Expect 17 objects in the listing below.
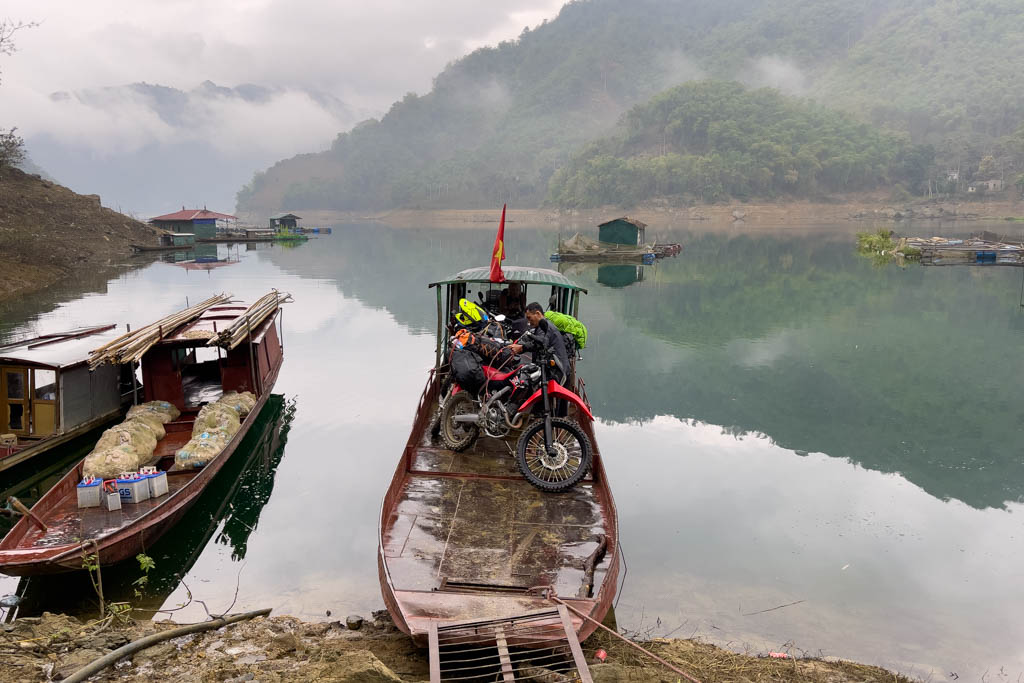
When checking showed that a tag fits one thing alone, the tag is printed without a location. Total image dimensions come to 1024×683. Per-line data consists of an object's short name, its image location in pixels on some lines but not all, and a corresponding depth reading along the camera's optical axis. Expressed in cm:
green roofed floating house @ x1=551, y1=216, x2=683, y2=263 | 5241
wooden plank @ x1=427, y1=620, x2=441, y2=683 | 559
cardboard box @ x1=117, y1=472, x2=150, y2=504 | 967
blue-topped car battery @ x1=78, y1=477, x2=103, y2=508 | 946
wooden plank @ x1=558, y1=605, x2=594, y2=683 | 560
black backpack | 1008
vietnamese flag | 1177
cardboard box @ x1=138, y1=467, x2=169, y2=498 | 989
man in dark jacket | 969
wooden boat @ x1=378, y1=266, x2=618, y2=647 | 664
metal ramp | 584
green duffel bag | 1176
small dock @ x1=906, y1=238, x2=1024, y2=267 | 4434
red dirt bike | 920
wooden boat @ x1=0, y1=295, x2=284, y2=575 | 833
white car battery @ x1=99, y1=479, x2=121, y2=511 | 949
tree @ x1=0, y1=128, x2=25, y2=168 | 5178
